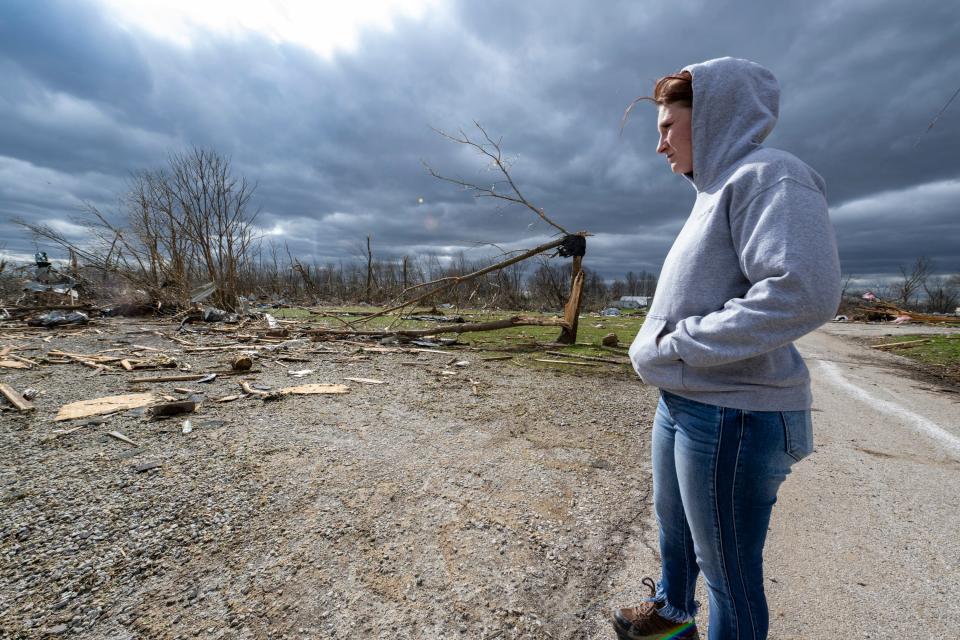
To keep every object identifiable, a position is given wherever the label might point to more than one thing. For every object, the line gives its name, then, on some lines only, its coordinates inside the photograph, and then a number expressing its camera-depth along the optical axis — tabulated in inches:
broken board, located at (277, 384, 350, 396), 213.2
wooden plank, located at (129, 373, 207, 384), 224.7
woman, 40.3
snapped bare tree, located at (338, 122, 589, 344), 357.1
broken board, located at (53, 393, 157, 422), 165.8
